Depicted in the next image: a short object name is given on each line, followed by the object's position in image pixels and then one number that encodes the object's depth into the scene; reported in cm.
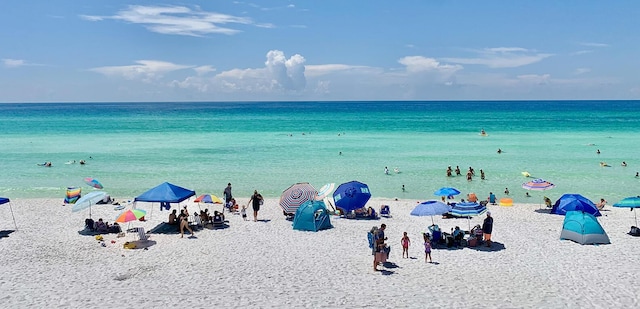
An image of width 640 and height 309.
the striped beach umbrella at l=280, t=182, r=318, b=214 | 2075
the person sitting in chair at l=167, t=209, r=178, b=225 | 1889
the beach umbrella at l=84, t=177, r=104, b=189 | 2648
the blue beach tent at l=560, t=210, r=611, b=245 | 1656
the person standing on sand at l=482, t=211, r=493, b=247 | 1661
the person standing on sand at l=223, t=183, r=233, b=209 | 2297
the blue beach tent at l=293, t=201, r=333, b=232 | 1901
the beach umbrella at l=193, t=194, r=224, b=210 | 2054
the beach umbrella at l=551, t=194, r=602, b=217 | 1947
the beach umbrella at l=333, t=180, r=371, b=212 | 2091
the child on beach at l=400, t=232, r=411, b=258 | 1539
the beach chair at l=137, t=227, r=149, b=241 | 1708
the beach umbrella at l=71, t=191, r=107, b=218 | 1903
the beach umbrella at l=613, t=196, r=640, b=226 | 1867
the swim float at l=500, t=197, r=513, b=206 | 2381
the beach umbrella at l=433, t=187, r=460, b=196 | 2285
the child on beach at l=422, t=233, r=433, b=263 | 1509
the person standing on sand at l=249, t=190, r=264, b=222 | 2048
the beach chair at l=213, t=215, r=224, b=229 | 1958
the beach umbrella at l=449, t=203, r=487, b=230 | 1753
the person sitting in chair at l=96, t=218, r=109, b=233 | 1856
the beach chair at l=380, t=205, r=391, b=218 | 2161
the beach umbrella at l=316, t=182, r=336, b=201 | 2125
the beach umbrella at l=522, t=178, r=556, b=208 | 2358
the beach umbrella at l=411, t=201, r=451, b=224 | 1748
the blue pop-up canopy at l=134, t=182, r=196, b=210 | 1825
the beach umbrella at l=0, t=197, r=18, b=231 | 1828
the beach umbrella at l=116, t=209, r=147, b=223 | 1738
